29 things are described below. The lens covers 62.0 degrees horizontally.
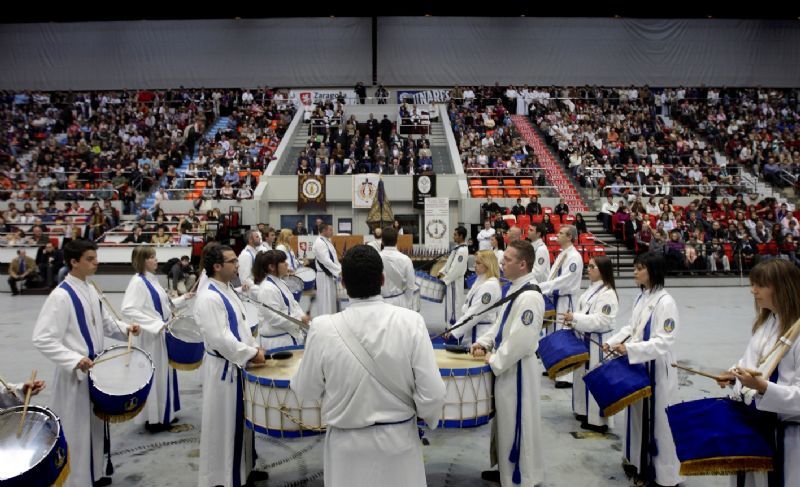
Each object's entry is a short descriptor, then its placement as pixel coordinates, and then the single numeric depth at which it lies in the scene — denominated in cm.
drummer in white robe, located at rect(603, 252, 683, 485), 518
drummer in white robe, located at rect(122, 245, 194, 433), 647
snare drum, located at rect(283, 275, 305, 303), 895
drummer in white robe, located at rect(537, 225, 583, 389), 838
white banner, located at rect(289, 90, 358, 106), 3256
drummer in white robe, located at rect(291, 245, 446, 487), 326
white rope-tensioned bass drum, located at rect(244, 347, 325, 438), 450
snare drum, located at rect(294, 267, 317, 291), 1083
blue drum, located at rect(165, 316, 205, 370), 626
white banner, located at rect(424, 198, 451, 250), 2061
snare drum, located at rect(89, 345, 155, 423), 488
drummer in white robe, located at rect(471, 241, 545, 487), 488
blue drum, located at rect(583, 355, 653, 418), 493
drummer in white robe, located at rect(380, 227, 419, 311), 913
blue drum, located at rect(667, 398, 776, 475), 355
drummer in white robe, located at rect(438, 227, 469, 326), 1002
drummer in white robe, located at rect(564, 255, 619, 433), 627
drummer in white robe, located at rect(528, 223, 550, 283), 973
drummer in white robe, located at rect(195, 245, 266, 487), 502
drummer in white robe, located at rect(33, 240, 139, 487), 484
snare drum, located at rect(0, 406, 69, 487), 347
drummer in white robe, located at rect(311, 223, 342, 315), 1100
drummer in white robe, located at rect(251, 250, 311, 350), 668
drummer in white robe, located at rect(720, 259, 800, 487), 338
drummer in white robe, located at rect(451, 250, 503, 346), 660
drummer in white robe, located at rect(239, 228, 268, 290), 1041
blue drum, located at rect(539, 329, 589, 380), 577
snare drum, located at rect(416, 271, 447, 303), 1012
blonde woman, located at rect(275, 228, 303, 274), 1080
